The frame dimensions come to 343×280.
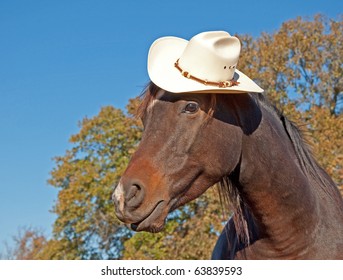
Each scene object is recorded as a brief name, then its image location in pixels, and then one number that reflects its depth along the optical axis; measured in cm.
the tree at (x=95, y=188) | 2633
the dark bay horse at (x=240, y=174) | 316
